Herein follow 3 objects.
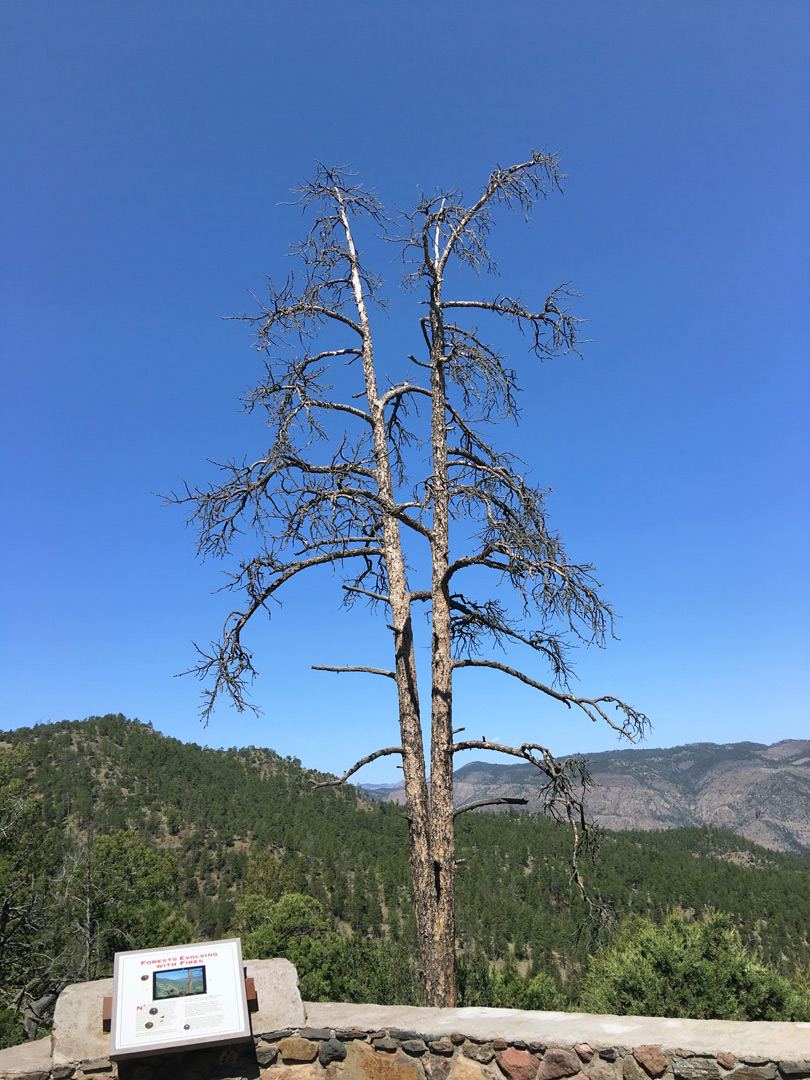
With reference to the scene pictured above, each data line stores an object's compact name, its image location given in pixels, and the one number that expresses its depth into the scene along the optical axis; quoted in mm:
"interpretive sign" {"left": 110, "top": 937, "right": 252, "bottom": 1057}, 3718
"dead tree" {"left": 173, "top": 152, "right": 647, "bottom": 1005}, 5855
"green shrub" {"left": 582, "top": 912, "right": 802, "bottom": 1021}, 9727
